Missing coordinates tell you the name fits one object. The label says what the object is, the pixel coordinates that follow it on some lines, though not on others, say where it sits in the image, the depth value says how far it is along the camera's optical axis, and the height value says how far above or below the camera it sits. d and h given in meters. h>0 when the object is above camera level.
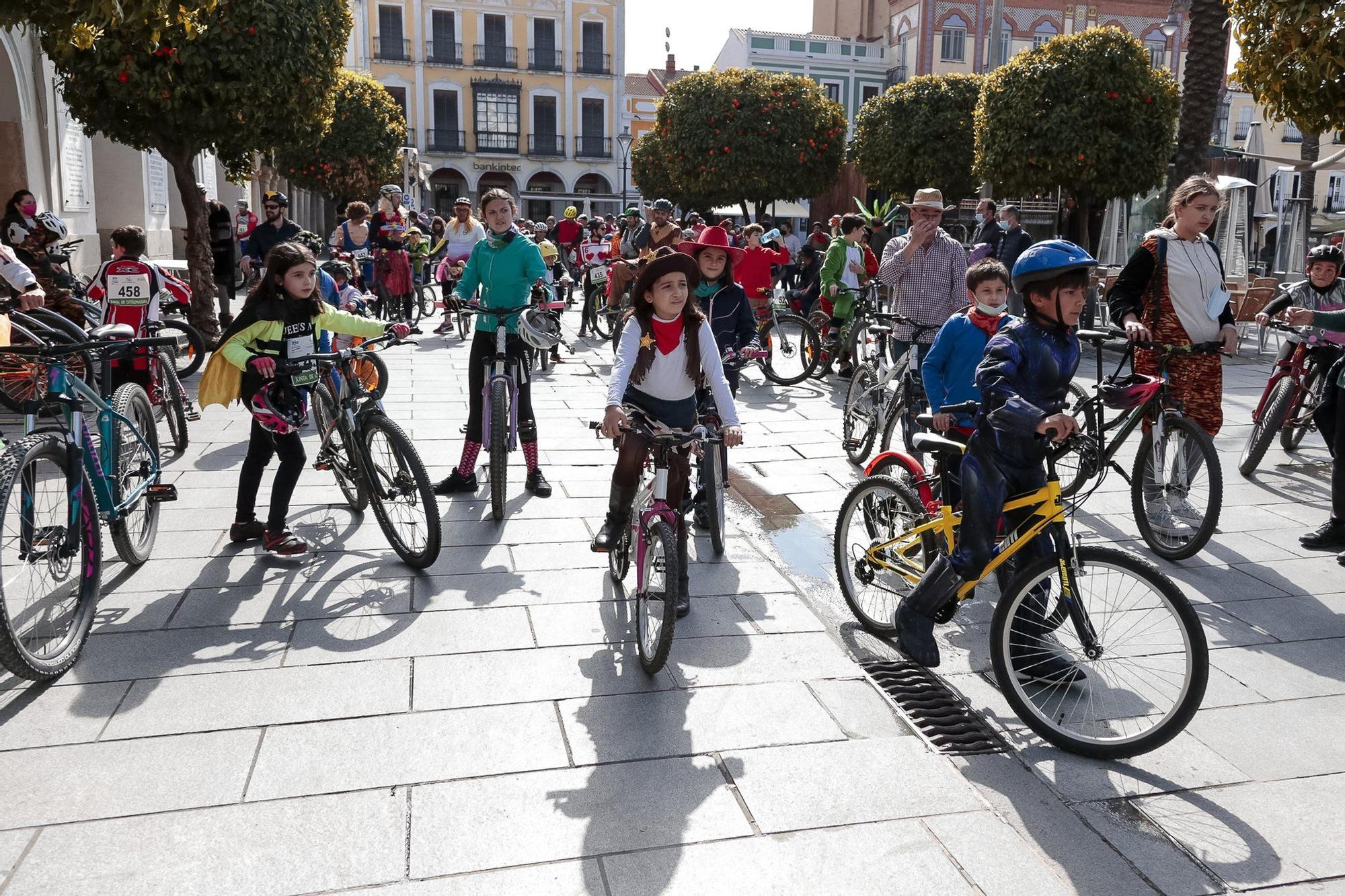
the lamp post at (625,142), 43.56 +3.69
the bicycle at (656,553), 3.79 -1.13
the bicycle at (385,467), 4.99 -1.09
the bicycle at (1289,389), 7.04 -0.96
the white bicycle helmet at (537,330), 6.18 -0.55
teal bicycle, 3.70 -1.04
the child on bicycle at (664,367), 4.37 -0.55
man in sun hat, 6.77 -0.21
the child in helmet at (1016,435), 3.55 -0.64
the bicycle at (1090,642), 3.22 -1.23
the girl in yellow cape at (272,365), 5.09 -0.63
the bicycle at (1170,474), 5.24 -1.14
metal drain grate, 3.54 -1.61
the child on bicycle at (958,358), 4.67 -0.51
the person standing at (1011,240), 12.80 -0.02
